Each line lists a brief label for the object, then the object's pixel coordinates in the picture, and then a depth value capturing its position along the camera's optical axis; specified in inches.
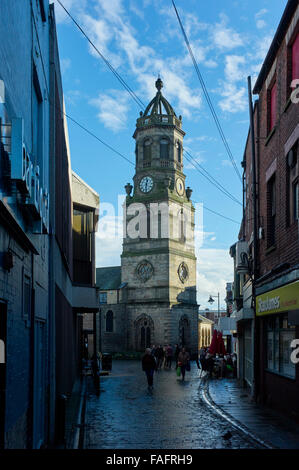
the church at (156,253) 2474.2
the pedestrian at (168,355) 1494.8
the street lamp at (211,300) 2278.1
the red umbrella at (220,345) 1159.6
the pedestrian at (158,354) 1424.7
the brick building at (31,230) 216.4
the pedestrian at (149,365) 880.9
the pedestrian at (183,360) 1067.3
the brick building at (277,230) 495.8
